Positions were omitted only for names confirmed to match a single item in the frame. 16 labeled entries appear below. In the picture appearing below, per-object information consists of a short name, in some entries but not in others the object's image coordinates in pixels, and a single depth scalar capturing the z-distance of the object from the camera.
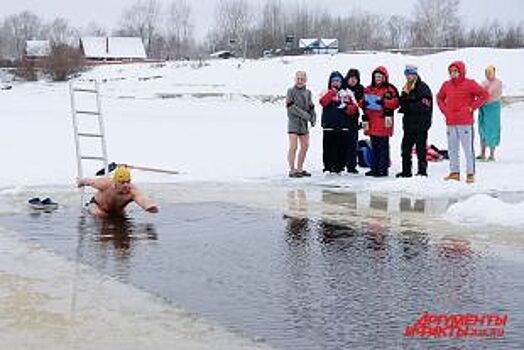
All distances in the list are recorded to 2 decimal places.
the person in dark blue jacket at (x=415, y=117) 14.24
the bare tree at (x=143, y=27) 157.00
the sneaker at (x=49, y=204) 11.29
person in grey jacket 14.98
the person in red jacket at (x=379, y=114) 14.49
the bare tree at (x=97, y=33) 159.52
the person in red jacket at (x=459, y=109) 13.85
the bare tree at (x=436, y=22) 114.19
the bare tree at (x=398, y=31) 145.38
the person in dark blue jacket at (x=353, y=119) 14.90
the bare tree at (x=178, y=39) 154.50
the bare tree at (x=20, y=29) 170.62
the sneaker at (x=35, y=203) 11.27
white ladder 13.23
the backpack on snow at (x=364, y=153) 15.62
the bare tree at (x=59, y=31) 154.23
